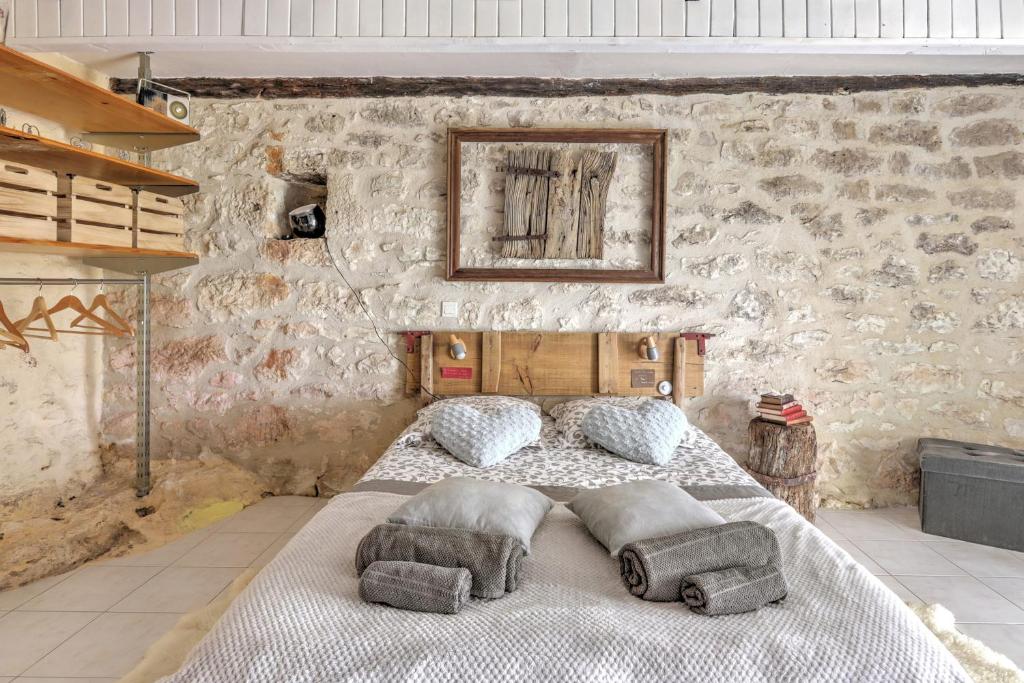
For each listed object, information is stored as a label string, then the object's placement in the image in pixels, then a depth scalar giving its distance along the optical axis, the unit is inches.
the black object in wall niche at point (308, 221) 135.3
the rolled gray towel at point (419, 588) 52.7
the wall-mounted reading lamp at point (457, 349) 130.3
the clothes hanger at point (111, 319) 117.2
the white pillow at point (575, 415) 111.6
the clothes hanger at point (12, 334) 100.1
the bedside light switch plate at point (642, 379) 131.9
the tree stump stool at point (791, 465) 116.7
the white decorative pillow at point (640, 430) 101.6
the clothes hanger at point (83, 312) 109.4
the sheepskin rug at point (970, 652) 73.2
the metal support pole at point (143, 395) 125.6
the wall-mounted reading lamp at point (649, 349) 128.5
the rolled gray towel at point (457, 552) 55.7
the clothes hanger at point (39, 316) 106.0
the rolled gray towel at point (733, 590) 52.6
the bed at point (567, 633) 45.9
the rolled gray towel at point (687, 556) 55.1
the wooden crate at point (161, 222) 115.0
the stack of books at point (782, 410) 118.7
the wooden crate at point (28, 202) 88.7
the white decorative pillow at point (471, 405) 113.5
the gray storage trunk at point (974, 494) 113.9
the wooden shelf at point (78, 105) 93.0
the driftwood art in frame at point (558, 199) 131.0
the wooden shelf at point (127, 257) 102.3
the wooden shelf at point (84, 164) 90.0
